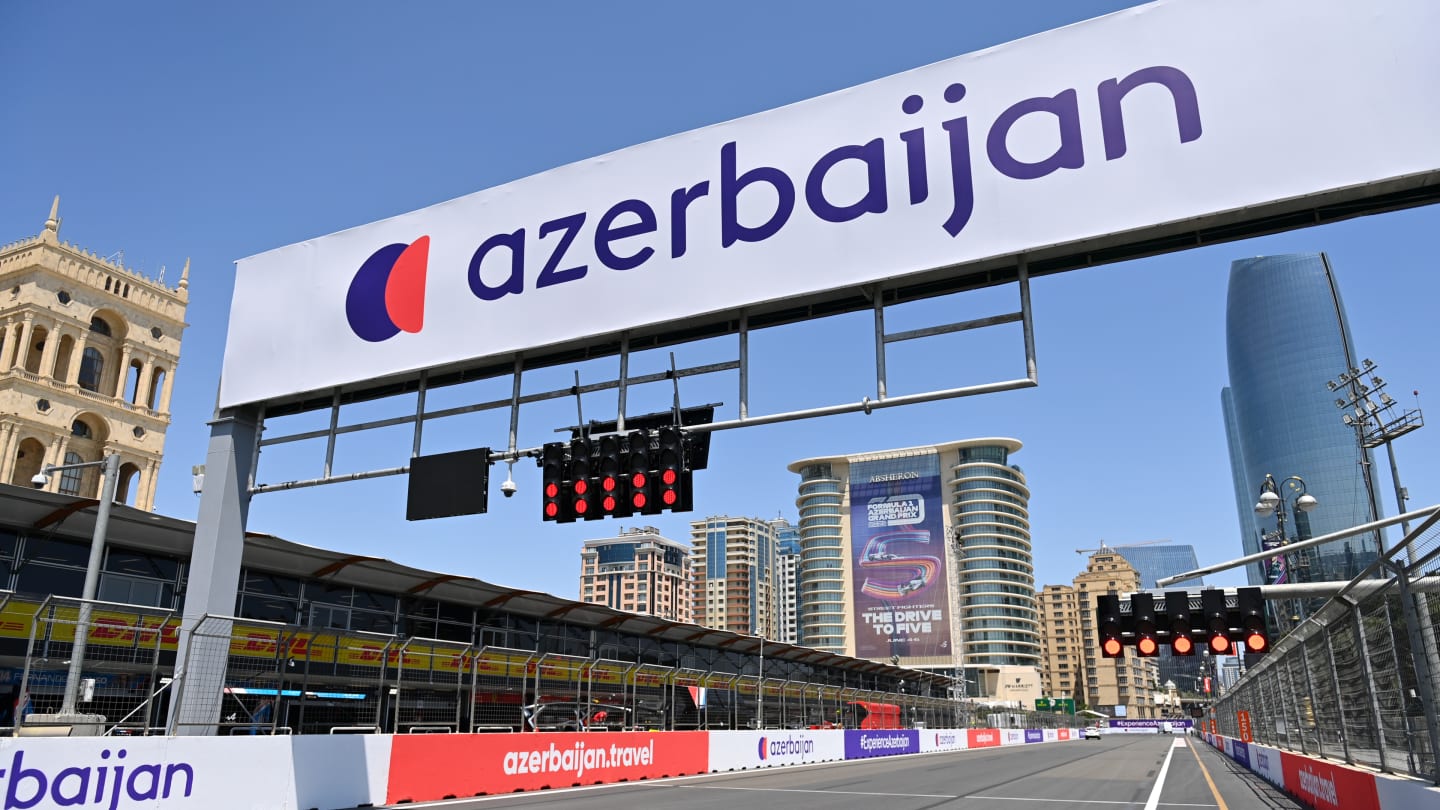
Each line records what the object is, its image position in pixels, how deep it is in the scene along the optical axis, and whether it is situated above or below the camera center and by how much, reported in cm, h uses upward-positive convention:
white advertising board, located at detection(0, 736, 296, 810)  977 -128
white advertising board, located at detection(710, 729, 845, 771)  2580 -265
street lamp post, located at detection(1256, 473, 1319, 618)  1942 +357
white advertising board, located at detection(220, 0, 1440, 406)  820 +506
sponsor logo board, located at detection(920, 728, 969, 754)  4694 -400
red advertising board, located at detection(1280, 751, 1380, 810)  974 -155
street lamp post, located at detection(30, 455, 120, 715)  1219 +146
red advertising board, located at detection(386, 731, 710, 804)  1541 -190
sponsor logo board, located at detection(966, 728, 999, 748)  5683 -461
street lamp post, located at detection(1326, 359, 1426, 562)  2105 +589
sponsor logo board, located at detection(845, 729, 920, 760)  3638 -335
